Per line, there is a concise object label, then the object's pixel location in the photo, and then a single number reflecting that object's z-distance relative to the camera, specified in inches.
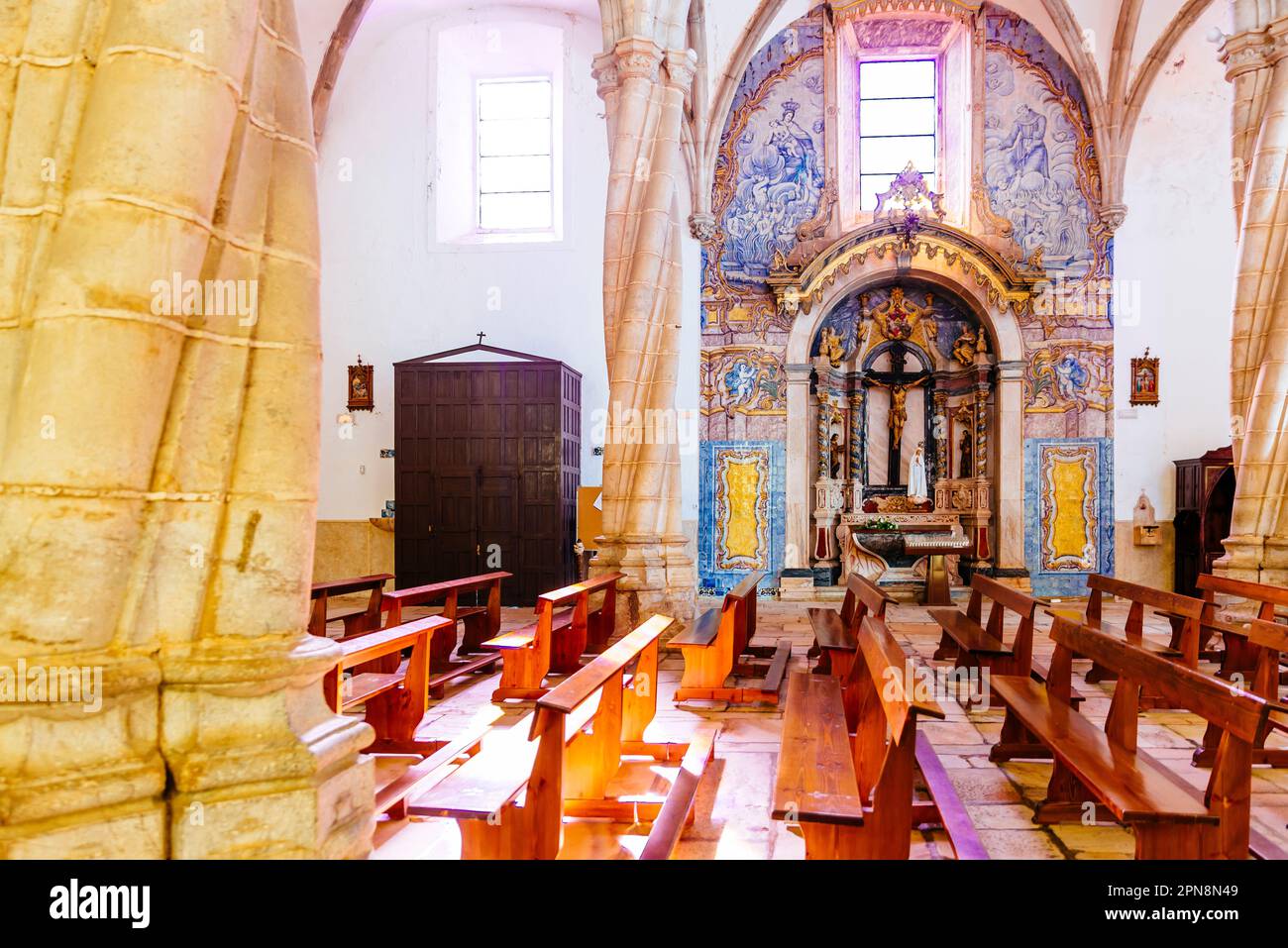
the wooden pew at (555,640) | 218.4
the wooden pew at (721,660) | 216.8
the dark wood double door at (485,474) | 432.8
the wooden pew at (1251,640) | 161.9
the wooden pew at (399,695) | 168.2
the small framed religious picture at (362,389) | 475.8
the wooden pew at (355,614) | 240.2
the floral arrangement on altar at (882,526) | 454.6
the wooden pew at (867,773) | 102.8
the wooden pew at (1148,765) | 98.3
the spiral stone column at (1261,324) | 266.8
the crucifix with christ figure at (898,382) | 501.4
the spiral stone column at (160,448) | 75.9
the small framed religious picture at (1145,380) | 461.4
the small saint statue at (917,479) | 485.4
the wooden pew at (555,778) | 104.3
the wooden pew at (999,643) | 169.5
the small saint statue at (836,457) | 495.8
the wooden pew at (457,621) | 216.1
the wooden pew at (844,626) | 205.0
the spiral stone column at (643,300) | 278.1
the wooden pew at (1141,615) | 202.4
